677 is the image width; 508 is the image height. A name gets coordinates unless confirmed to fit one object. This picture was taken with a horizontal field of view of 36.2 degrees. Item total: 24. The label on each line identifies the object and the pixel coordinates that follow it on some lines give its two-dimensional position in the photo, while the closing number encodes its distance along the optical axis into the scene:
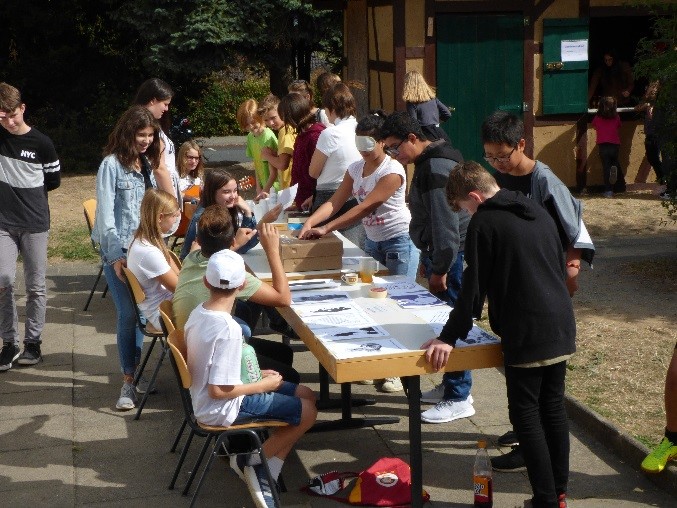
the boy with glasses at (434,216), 5.73
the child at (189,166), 9.22
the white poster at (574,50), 13.12
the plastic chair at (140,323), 6.24
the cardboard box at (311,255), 6.16
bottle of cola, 4.81
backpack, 5.00
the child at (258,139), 9.60
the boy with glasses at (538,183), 5.01
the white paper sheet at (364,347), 4.59
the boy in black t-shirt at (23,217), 7.02
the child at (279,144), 9.03
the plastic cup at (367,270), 5.93
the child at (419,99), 11.00
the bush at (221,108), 25.73
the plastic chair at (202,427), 4.78
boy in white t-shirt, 4.68
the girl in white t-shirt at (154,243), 6.09
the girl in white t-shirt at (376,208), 6.34
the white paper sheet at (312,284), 5.81
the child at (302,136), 7.93
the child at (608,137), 12.89
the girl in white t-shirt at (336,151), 7.47
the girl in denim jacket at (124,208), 6.54
